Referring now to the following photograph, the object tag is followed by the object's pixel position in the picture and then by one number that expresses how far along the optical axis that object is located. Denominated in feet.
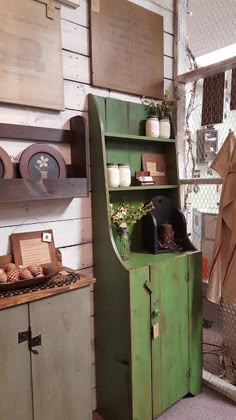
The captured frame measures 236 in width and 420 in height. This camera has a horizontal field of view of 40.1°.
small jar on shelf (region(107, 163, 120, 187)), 5.79
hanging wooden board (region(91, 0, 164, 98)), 5.92
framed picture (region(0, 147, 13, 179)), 4.76
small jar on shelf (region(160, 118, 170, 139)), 6.66
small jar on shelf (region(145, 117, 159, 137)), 6.47
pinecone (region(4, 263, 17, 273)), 4.57
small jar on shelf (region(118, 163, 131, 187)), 6.00
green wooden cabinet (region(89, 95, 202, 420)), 5.42
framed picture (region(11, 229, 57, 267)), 5.09
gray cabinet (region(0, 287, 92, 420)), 4.15
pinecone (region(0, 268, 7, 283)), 4.25
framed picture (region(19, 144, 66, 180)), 5.06
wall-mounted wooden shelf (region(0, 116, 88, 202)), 4.55
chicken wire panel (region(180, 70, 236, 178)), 7.11
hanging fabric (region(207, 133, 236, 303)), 5.98
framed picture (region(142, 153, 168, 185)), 6.74
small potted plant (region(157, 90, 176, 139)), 6.68
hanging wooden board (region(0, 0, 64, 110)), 4.83
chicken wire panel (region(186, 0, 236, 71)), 7.47
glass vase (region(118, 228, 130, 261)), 5.88
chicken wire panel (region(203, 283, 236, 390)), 7.15
